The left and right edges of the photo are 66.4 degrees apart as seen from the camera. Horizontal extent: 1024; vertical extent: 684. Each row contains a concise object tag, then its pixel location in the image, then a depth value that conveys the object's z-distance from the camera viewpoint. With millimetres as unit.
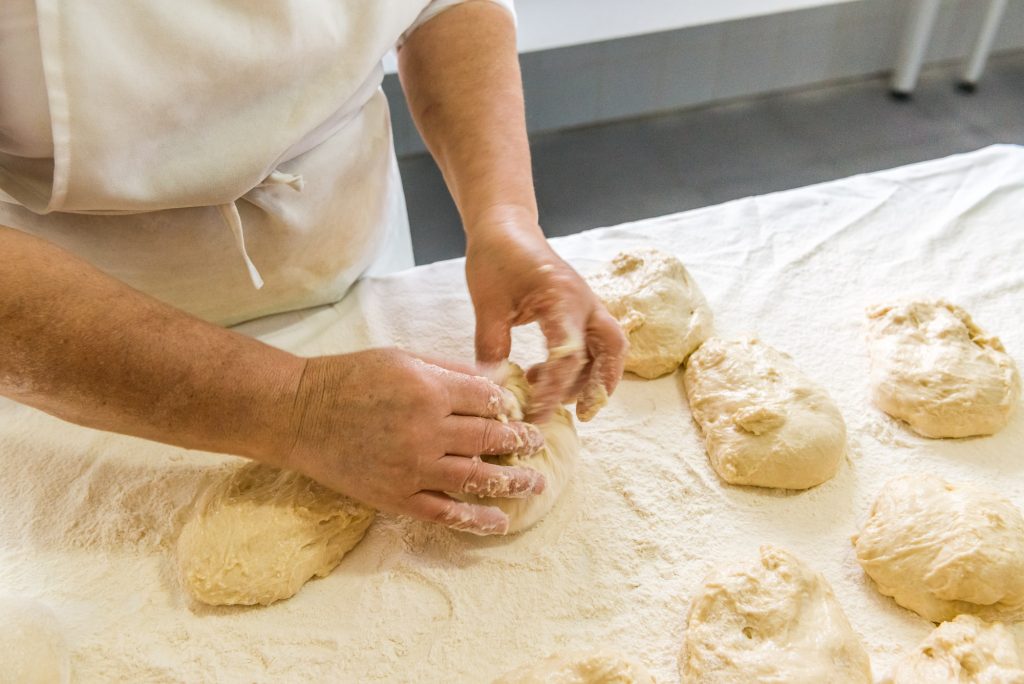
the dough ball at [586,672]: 1094
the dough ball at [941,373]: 1395
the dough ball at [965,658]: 1026
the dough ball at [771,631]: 1079
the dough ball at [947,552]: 1131
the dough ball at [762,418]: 1332
